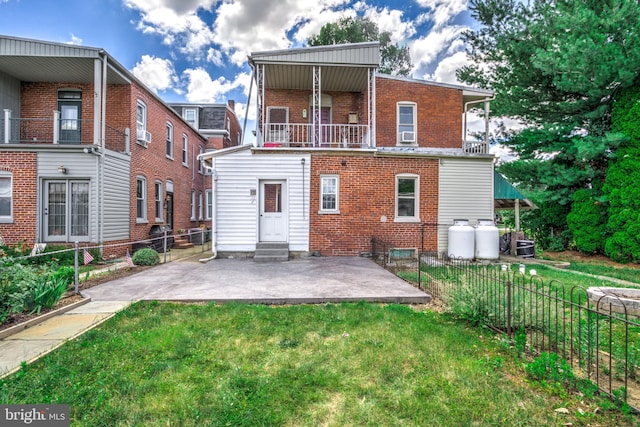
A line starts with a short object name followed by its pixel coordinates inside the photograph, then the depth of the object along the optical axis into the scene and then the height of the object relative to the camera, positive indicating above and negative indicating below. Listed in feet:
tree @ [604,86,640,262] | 30.91 +3.23
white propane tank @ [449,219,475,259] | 31.63 -2.94
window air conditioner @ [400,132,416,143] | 38.09 +9.94
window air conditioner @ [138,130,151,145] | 40.45 +10.51
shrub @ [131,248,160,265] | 28.63 -4.66
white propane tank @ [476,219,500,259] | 31.60 -3.09
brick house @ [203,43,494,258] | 32.55 +3.02
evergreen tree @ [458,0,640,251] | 30.55 +16.04
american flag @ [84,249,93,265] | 20.98 -3.49
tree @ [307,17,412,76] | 67.92 +41.50
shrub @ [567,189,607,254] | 34.91 -0.83
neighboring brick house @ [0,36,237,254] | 31.99 +7.18
